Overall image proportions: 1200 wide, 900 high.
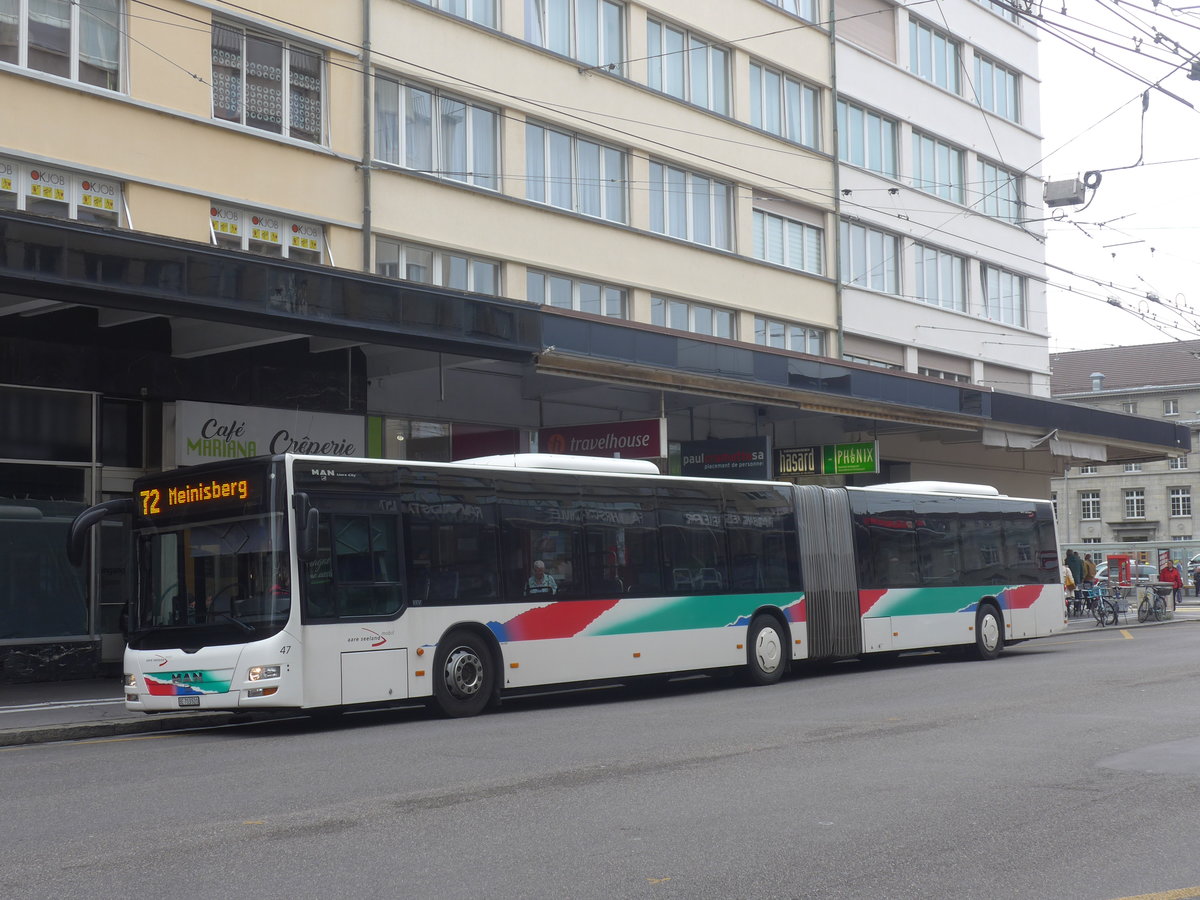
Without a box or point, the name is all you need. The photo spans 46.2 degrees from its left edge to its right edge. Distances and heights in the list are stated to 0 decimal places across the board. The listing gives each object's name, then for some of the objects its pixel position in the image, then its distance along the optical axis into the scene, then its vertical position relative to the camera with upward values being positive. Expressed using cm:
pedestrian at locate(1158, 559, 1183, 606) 4191 -94
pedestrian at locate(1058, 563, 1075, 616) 3778 -112
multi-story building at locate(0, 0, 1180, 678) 1848 +562
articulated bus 1336 -24
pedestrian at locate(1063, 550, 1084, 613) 3950 -57
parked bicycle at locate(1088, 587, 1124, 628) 3519 -150
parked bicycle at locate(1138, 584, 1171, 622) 3653 -160
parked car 4472 -87
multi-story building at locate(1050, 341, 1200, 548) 9631 +491
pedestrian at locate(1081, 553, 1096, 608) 3676 -88
